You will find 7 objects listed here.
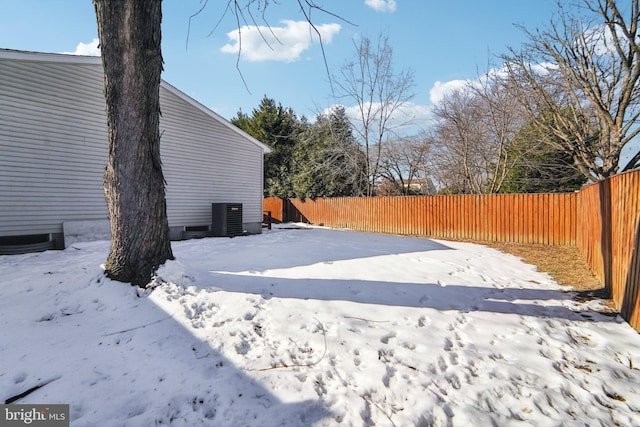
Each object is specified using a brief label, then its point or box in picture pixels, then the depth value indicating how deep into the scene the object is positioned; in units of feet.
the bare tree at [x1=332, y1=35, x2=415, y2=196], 52.75
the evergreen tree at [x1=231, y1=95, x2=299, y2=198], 62.49
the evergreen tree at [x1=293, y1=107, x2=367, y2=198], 57.47
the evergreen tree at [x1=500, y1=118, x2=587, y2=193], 36.55
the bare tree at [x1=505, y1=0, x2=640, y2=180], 26.12
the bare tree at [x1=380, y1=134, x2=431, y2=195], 56.44
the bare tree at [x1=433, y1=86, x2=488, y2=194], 46.16
